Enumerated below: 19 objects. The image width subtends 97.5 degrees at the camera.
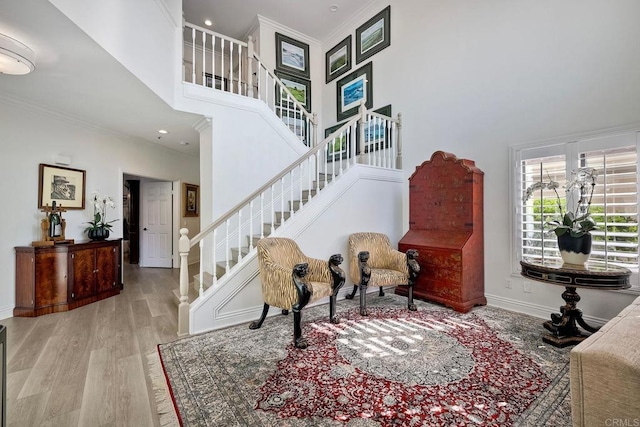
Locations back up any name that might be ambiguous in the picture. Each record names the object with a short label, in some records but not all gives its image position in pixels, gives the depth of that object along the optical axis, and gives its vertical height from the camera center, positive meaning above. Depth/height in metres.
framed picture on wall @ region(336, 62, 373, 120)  5.32 +2.50
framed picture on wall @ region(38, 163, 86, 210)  3.79 +0.44
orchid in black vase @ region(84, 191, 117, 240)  4.24 -0.01
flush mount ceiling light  2.18 +1.31
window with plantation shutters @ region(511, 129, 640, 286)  2.64 +0.19
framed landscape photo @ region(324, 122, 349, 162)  5.72 +1.46
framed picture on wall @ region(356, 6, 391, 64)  4.99 +3.37
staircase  2.86 +0.19
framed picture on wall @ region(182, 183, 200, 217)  6.68 +0.42
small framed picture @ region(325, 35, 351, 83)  5.82 +3.35
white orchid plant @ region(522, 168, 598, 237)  2.46 +0.16
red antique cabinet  3.40 -0.28
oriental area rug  1.64 -1.16
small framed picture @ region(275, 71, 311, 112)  5.98 +2.84
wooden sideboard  3.43 -0.78
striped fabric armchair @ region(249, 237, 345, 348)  2.48 -0.61
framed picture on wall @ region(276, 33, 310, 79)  5.89 +3.46
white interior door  6.58 -0.17
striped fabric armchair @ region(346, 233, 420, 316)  3.28 -0.64
